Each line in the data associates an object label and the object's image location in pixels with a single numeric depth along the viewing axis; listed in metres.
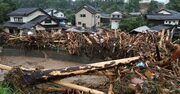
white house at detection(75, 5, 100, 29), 35.50
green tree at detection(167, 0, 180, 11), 36.62
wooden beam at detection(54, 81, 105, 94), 4.19
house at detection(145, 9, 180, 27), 28.77
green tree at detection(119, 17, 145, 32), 28.78
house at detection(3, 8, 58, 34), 27.02
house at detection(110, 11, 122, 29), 35.93
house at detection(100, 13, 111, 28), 38.75
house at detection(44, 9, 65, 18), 34.33
